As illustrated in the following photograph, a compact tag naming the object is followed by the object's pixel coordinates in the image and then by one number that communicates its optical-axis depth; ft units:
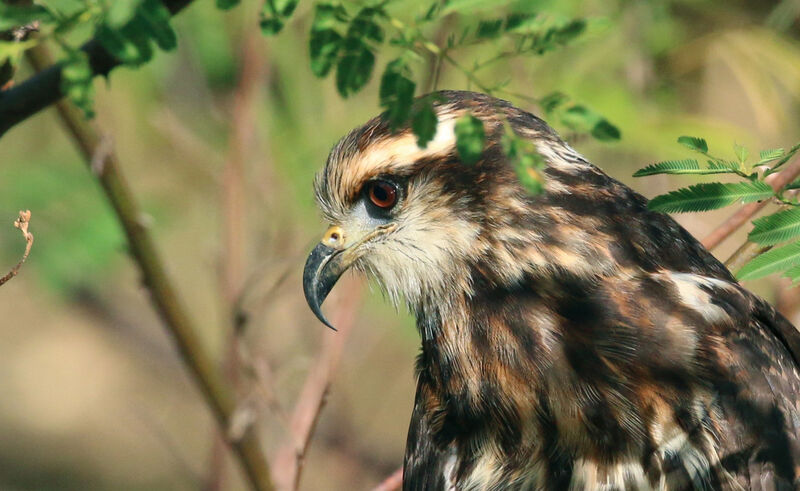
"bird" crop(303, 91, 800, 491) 16.56
